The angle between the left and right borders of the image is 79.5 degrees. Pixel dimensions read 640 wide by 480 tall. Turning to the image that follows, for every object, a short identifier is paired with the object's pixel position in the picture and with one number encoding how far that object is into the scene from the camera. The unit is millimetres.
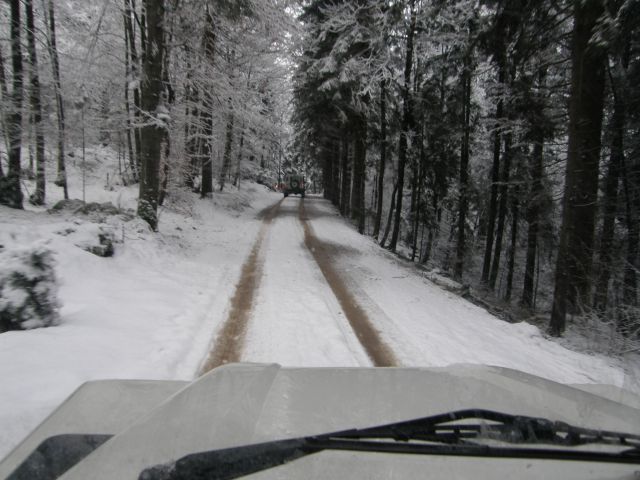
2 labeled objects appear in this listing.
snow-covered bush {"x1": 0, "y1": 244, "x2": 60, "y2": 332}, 4520
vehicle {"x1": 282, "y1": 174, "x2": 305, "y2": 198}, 45300
